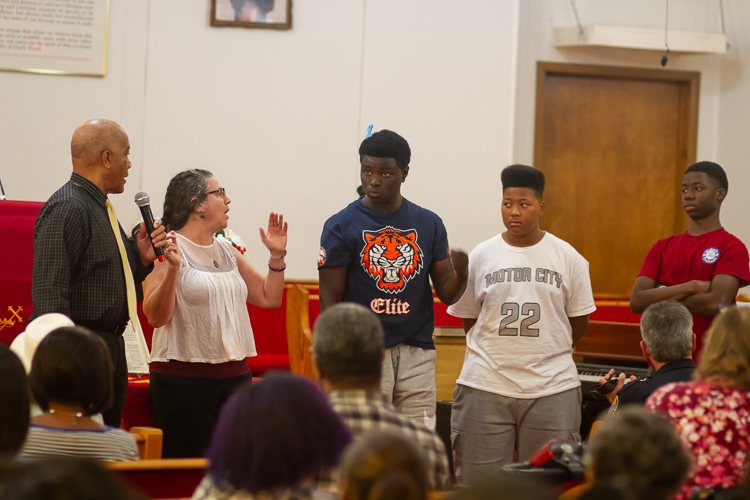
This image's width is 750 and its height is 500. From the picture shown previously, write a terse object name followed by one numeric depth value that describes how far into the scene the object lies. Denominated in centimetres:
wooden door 1364
